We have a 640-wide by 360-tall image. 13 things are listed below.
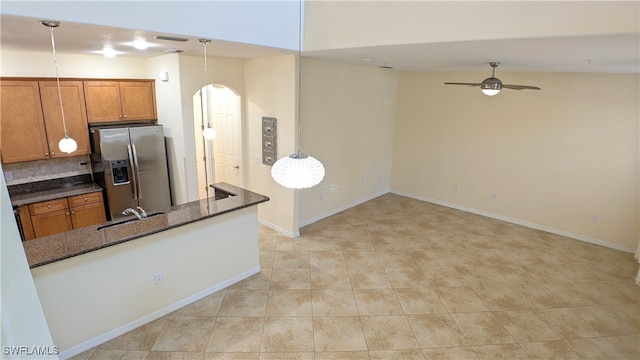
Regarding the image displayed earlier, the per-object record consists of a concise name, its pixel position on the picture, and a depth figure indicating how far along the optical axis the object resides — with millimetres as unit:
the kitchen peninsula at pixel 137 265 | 2658
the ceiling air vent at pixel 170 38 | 2977
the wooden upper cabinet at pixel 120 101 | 4727
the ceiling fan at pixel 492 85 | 3797
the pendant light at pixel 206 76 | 3264
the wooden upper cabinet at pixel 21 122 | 4055
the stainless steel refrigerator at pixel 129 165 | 4645
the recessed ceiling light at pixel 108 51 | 3824
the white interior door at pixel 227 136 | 5520
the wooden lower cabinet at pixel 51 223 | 4293
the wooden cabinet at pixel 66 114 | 4344
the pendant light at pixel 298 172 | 2691
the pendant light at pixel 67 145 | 3061
